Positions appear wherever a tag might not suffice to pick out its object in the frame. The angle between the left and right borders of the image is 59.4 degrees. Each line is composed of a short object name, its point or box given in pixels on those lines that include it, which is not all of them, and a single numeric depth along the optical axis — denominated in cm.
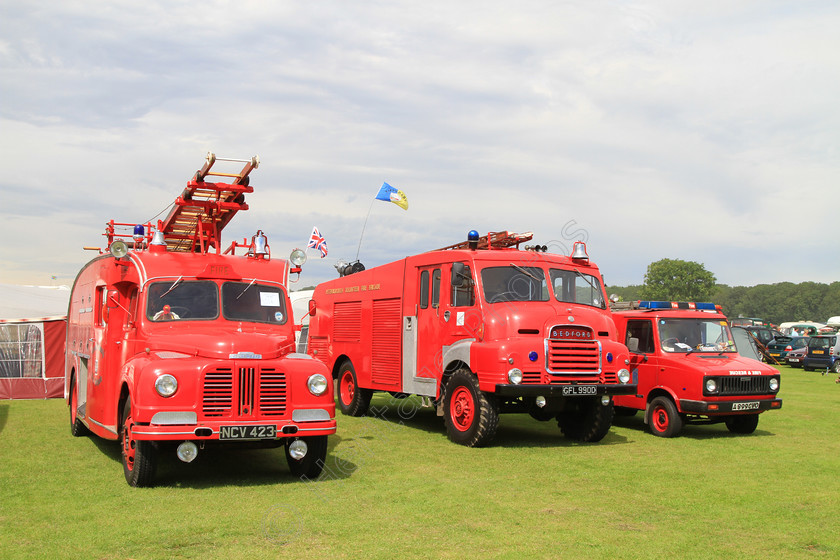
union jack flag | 2517
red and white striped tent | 1805
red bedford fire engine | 1051
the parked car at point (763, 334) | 4068
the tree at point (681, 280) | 11194
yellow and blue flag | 1845
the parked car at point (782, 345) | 3712
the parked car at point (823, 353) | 3055
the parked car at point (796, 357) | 3353
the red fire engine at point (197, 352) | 739
